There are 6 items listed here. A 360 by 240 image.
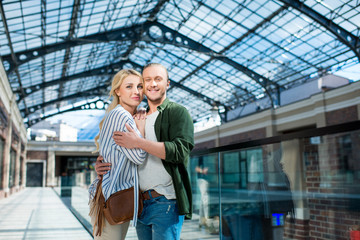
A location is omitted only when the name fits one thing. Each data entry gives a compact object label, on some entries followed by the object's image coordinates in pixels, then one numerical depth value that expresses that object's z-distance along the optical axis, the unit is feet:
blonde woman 5.80
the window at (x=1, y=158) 62.64
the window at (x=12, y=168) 79.66
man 5.73
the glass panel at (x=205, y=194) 10.71
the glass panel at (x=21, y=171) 107.63
